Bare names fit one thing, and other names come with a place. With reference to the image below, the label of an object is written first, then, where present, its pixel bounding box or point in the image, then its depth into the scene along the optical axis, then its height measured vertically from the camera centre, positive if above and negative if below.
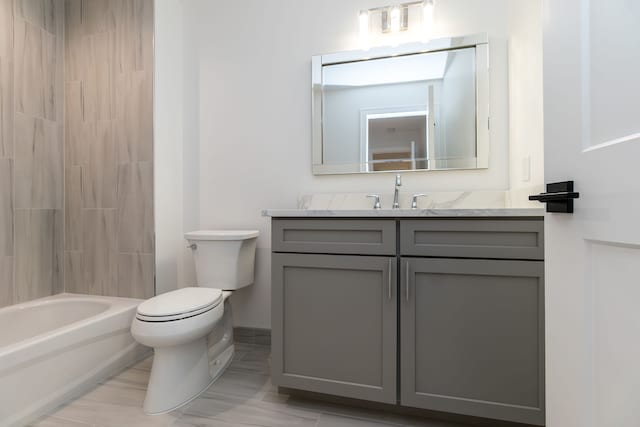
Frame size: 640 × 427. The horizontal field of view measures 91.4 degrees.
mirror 1.77 +0.62
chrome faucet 1.76 +0.11
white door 0.45 -0.01
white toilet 1.37 -0.51
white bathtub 1.28 -0.67
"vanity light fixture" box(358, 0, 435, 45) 1.80 +1.15
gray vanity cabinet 1.17 -0.41
